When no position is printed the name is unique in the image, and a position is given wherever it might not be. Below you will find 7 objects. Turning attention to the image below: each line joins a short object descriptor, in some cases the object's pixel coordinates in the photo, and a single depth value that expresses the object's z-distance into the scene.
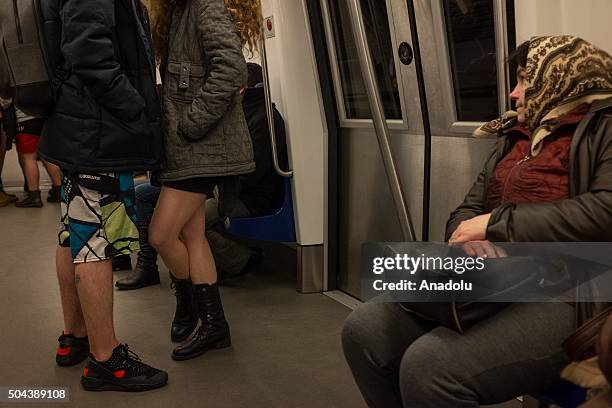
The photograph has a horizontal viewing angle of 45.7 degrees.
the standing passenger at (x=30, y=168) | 7.09
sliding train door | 2.58
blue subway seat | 3.67
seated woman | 1.38
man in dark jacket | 2.12
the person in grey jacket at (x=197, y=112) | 2.44
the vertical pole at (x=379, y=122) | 2.25
